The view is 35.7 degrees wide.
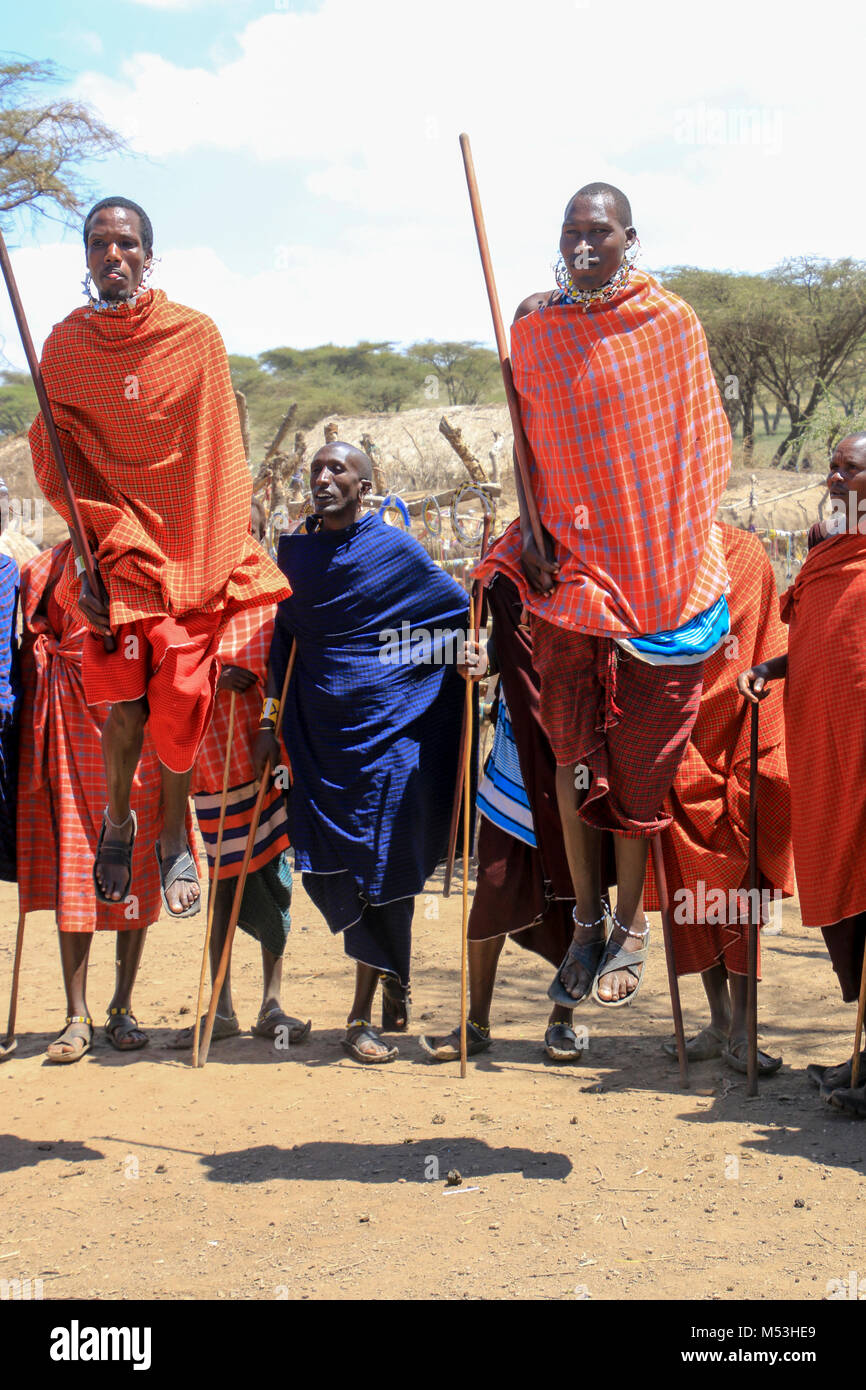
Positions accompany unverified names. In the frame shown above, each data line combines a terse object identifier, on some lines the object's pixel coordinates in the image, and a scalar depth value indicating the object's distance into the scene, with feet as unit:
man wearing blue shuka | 19.85
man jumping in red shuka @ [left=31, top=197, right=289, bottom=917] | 16.49
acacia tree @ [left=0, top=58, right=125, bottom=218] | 61.21
